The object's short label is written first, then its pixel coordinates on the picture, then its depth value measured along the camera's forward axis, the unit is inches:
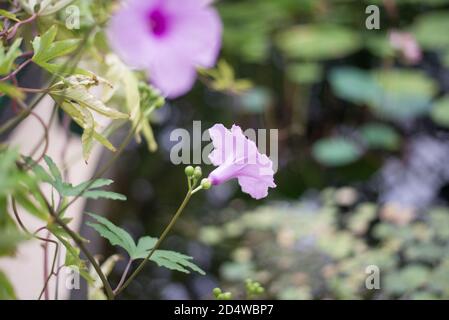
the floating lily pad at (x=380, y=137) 98.3
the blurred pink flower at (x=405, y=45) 88.1
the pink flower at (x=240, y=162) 22.6
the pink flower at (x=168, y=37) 14.9
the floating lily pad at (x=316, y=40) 95.3
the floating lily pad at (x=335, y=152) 91.9
